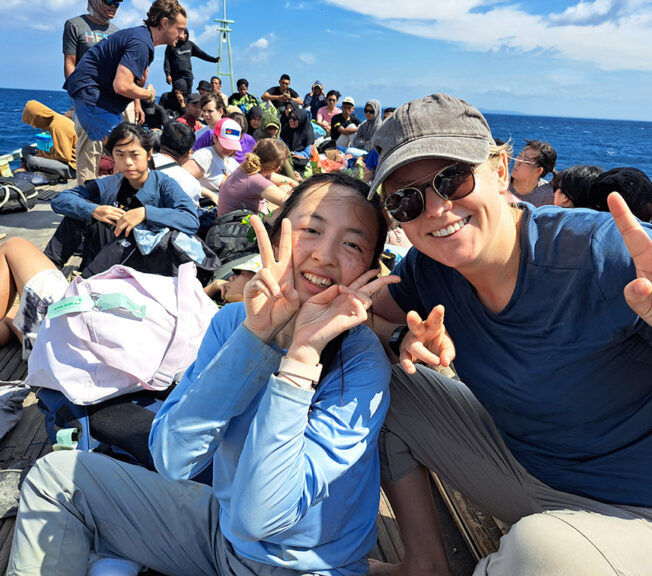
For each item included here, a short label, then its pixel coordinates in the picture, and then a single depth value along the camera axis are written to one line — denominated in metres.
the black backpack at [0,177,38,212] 6.37
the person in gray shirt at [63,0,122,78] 5.43
